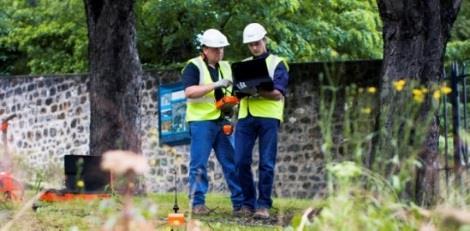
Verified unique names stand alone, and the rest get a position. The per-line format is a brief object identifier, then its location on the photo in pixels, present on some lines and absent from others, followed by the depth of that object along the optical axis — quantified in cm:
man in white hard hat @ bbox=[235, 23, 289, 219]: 1295
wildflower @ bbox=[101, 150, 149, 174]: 500
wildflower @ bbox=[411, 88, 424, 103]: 697
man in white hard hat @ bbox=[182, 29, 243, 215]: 1339
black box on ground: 1432
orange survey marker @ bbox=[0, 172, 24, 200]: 1144
